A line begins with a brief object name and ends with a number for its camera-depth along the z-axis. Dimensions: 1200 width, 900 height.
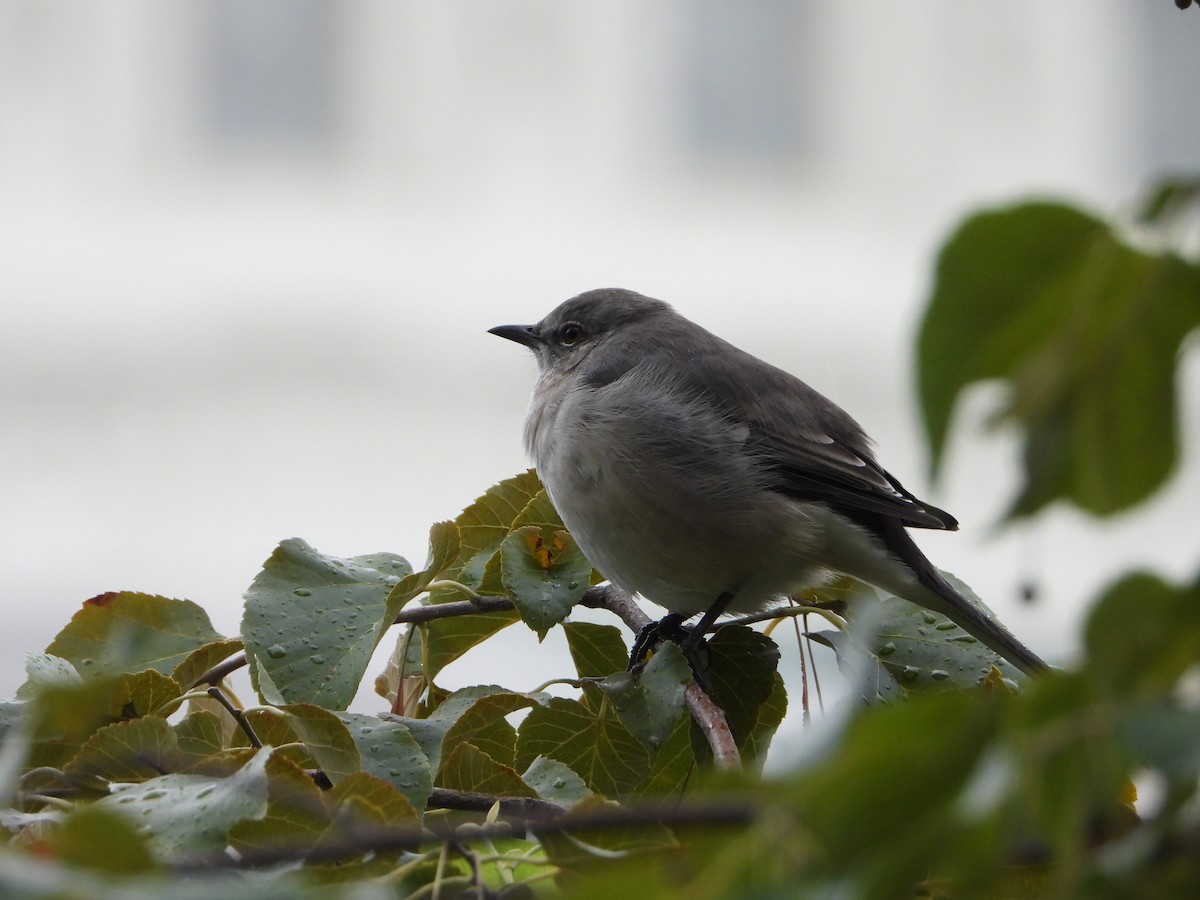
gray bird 7.14
